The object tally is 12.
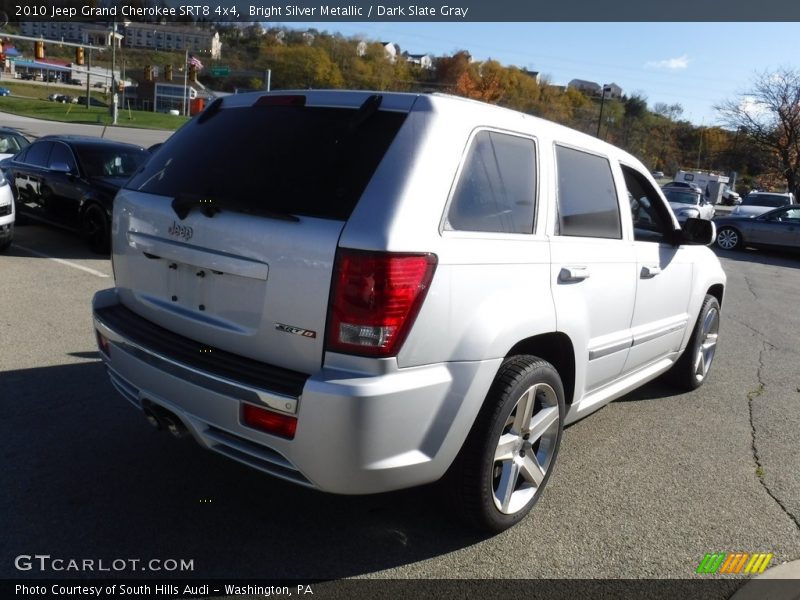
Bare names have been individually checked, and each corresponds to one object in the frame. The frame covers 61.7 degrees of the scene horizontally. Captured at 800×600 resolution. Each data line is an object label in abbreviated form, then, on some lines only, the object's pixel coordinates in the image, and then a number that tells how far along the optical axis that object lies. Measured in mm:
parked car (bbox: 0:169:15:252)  8084
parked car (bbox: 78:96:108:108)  95812
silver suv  2402
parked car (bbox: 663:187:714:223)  24297
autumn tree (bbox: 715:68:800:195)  35550
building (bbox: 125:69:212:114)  106775
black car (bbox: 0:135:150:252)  9188
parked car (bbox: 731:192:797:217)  24422
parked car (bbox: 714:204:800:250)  17531
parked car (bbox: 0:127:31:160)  13328
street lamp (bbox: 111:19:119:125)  42875
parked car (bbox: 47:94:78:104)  90744
